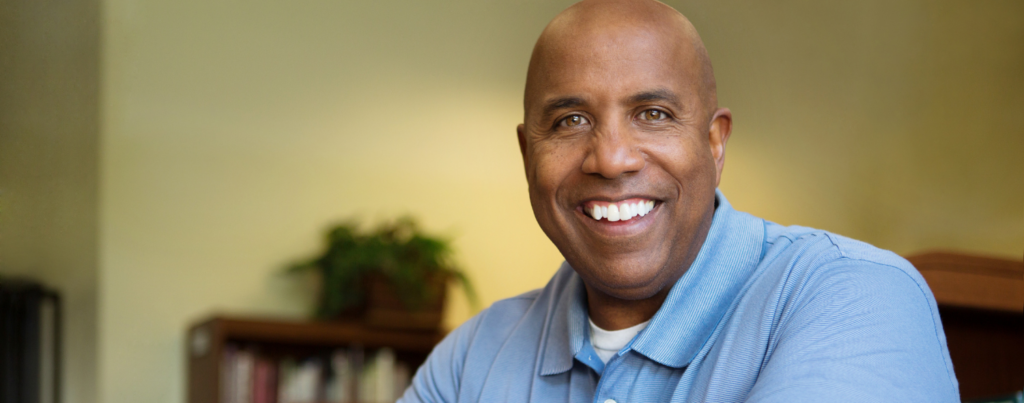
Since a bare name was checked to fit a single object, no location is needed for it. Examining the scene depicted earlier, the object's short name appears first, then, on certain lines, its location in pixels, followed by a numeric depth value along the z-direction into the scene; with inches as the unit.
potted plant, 137.6
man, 37.8
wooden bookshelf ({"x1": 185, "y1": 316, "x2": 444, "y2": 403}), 127.2
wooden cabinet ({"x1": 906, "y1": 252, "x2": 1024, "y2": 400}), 63.2
